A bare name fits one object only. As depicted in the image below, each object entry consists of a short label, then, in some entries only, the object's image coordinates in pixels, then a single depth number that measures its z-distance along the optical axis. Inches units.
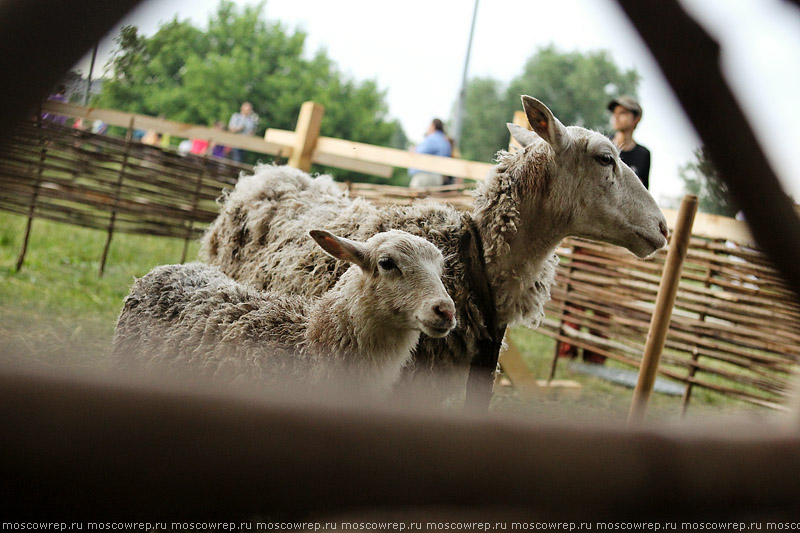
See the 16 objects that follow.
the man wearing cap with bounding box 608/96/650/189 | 187.6
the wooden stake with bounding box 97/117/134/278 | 319.6
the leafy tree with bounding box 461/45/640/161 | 1419.4
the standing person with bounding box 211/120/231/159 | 482.0
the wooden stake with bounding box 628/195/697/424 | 164.7
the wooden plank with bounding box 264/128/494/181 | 228.5
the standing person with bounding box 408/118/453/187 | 355.9
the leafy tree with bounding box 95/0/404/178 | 1777.8
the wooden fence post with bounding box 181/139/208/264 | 359.3
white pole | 732.5
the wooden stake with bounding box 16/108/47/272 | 301.0
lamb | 105.3
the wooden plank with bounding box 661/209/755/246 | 206.7
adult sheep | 122.2
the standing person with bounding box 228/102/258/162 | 505.4
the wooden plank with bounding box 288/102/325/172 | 270.4
